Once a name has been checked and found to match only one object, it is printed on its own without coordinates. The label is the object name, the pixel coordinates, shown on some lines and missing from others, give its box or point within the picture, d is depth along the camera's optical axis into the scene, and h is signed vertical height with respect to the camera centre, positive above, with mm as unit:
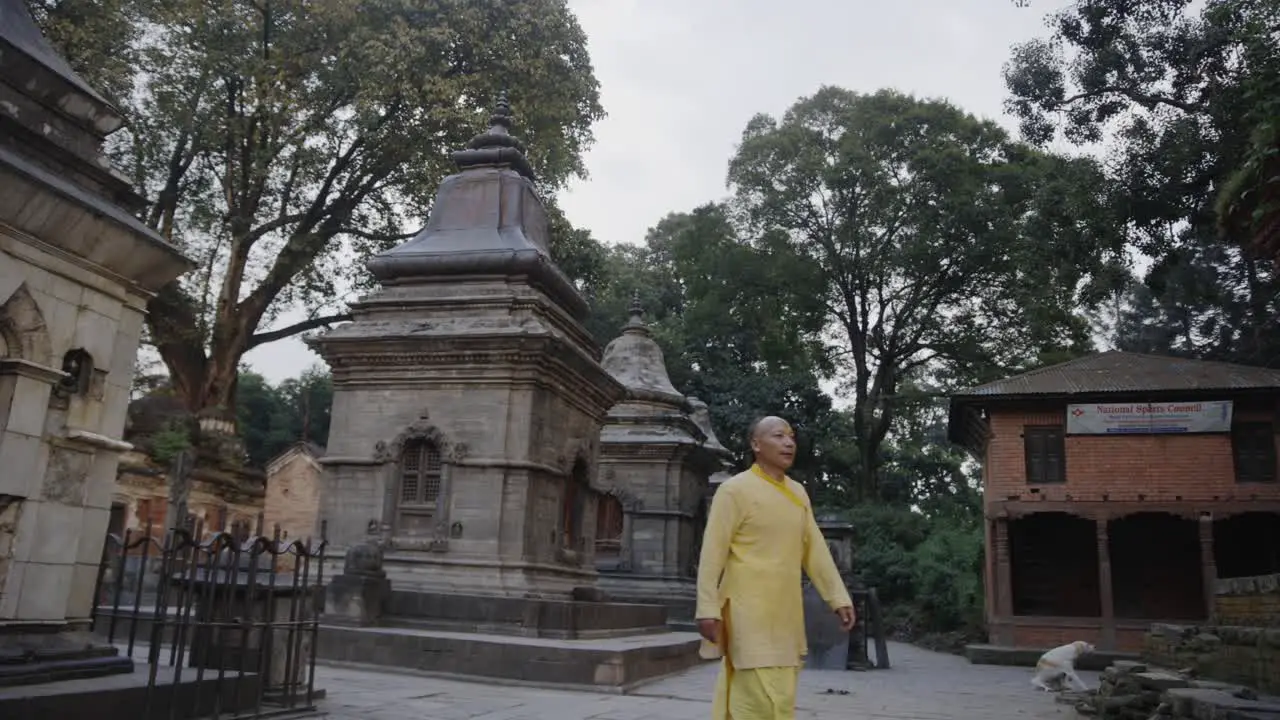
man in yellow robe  4562 -74
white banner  20312 +3526
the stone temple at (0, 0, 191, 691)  4828 +1028
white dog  12609 -1136
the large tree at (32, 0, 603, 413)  21828 +9981
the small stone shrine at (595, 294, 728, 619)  20016 +1391
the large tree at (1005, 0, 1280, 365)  16200 +8866
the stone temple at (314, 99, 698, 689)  11203 +1309
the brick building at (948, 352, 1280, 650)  20328 +1973
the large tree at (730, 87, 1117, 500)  32219 +11678
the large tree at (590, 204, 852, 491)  34812 +8459
